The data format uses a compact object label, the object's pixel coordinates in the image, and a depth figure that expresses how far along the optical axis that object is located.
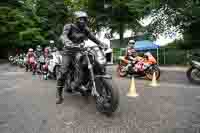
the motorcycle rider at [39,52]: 14.66
